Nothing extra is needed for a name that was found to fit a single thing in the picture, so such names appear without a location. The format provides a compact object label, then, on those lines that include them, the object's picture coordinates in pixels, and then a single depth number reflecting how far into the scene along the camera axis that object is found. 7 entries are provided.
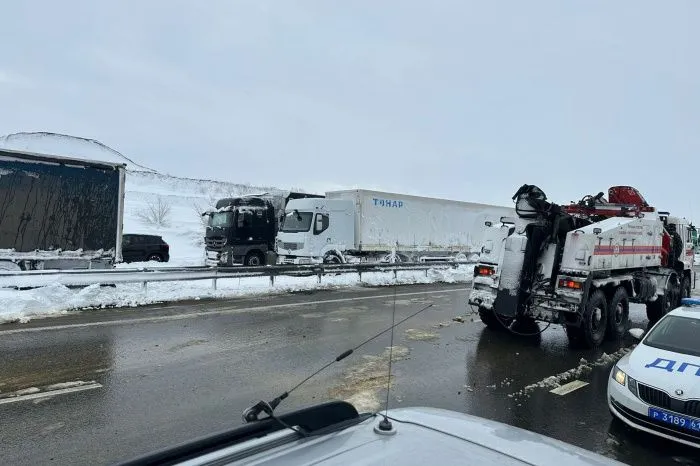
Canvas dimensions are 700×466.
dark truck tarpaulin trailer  13.60
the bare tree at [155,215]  64.44
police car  4.67
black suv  23.54
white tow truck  8.76
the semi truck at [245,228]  22.66
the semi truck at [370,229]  21.47
